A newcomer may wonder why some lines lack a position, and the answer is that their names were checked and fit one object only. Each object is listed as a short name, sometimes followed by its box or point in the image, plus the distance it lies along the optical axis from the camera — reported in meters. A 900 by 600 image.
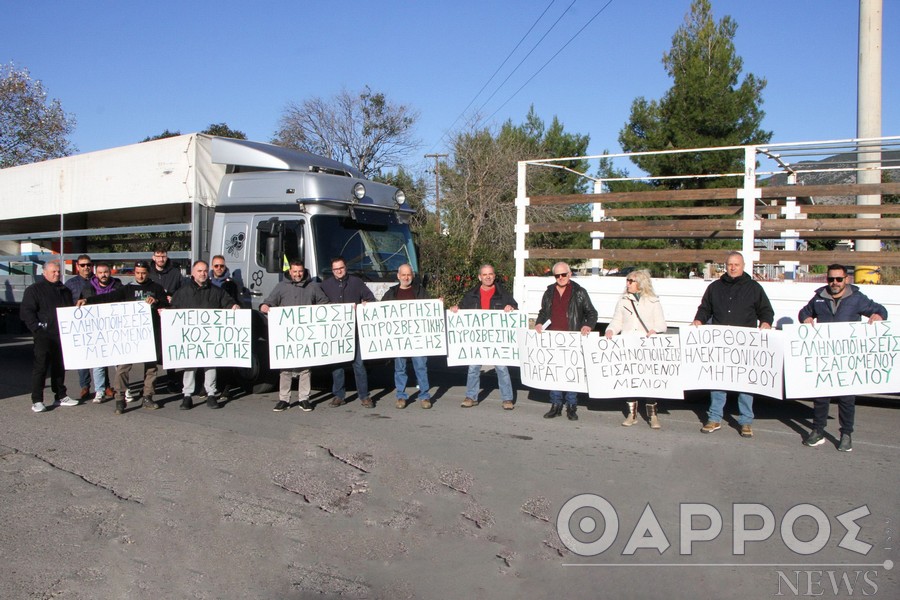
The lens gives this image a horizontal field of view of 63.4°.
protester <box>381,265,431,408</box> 9.13
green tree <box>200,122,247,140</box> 53.19
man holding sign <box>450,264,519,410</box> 9.14
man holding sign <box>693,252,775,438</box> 7.63
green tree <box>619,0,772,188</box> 21.62
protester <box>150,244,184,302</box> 9.81
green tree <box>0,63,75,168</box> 31.72
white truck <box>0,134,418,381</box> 9.59
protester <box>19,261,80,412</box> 8.77
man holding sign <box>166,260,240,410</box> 8.98
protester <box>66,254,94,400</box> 9.38
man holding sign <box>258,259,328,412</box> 8.88
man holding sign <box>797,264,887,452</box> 7.10
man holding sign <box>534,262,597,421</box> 8.51
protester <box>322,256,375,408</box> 9.14
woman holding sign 8.07
